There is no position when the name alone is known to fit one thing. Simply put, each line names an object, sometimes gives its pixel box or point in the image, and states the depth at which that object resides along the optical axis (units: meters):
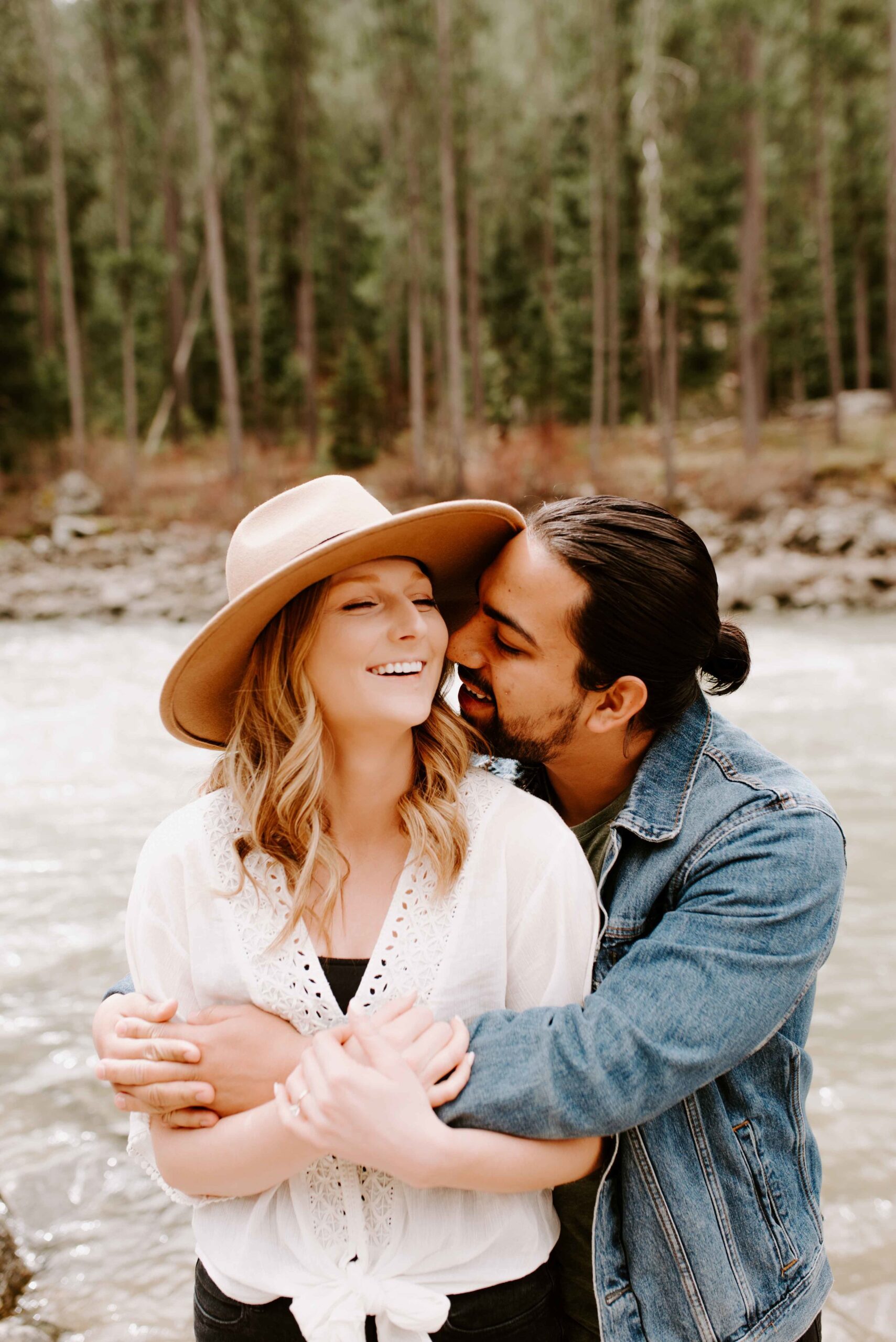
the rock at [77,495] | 21.59
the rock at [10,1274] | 2.72
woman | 1.52
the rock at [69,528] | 19.97
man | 1.48
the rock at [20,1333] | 2.54
